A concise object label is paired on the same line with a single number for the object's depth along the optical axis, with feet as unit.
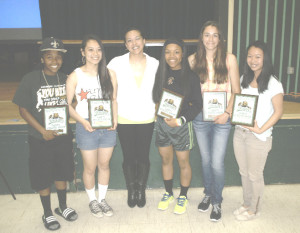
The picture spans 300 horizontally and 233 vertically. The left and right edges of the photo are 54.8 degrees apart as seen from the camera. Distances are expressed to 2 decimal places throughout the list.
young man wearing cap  6.55
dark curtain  20.03
